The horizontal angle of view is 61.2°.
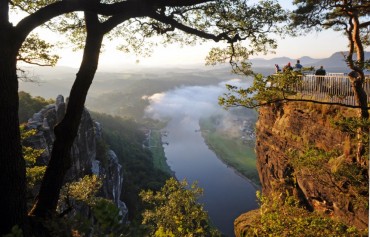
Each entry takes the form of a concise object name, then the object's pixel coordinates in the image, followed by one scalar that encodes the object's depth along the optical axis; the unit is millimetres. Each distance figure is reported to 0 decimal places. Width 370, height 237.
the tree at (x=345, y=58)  12443
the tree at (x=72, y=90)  5555
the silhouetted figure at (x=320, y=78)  21547
